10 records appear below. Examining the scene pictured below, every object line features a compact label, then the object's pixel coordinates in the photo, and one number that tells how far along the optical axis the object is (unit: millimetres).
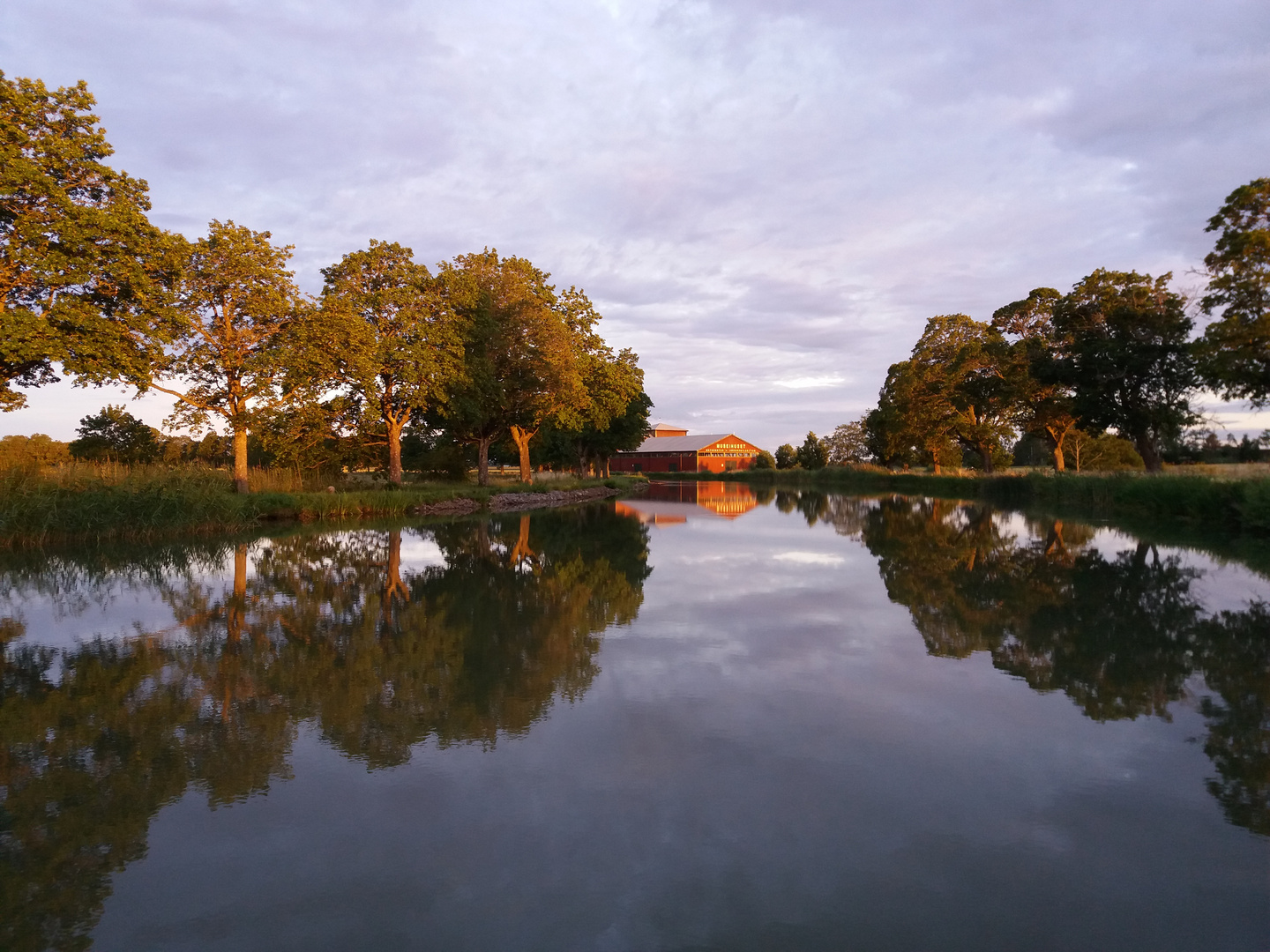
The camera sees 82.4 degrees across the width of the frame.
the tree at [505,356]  32750
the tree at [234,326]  23688
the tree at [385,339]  26344
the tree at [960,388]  45406
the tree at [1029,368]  41312
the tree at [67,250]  18297
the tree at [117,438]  39275
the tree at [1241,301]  21953
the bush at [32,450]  17266
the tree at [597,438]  61781
